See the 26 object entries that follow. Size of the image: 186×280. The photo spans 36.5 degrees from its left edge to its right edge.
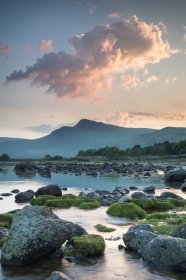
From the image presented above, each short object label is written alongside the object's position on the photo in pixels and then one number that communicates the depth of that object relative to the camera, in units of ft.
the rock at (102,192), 112.11
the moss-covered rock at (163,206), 83.97
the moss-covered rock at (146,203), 84.64
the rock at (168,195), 101.22
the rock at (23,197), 103.93
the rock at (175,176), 164.83
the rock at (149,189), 122.73
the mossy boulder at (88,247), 46.85
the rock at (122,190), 115.12
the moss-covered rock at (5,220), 63.88
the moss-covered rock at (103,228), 60.61
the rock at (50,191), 113.75
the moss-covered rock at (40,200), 94.74
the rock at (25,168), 274.20
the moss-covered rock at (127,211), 73.30
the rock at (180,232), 49.15
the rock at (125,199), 90.63
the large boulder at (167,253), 41.87
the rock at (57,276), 36.23
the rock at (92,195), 103.53
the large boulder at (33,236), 44.48
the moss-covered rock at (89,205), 85.55
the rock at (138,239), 47.23
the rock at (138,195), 101.77
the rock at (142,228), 52.18
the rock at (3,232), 54.80
